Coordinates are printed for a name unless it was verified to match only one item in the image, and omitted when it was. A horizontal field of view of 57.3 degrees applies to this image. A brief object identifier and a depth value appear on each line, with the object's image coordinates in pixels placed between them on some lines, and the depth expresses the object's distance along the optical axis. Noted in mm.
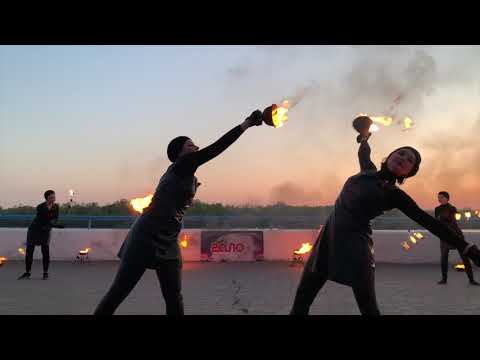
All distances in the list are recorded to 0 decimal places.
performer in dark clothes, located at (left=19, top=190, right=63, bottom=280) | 8258
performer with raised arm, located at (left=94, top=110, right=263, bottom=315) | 3080
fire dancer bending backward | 2936
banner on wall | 11797
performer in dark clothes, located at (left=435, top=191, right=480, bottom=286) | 7812
